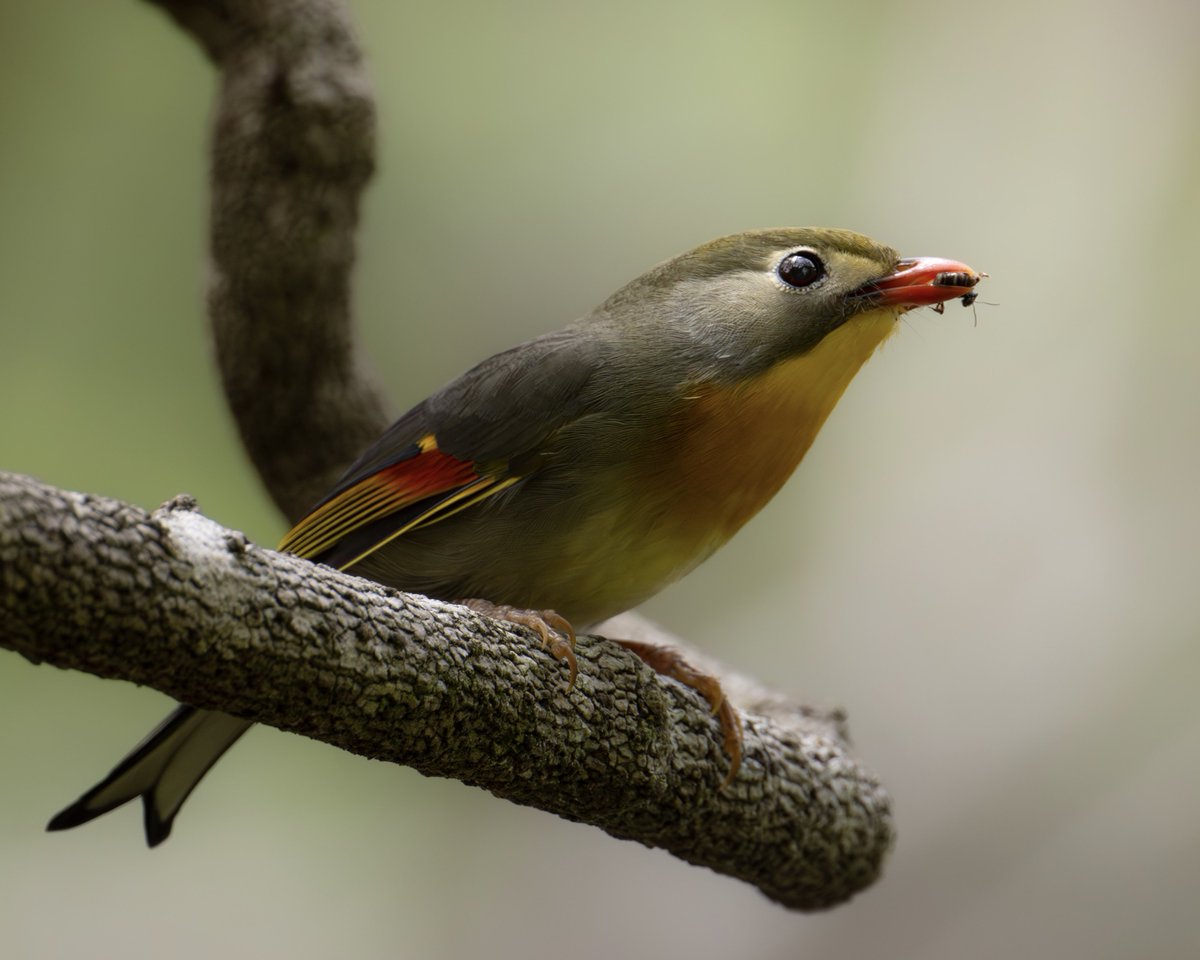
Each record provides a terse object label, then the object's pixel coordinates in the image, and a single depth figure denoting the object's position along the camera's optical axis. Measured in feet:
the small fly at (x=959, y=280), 16.92
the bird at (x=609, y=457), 16.10
